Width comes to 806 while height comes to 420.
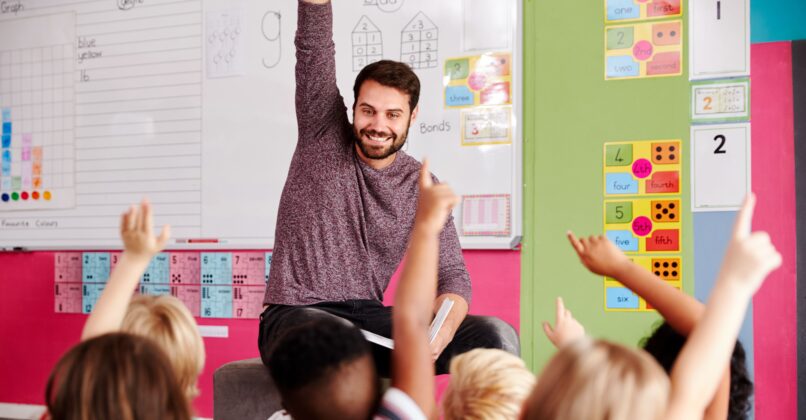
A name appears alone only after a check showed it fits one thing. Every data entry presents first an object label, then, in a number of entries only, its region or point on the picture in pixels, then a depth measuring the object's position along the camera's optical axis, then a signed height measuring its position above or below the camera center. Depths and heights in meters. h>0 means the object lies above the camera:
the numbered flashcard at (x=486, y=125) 2.68 +0.32
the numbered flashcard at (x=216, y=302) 3.11 -0.37
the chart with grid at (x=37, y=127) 3.39 +0.41
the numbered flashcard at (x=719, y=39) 2.46 +0.58
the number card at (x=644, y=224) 2.52 -0.04
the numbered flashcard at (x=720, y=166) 2.45 +0.16
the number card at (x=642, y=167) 2.52 +0.16
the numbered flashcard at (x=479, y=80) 2.69 +0.49
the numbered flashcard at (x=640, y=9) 2.54 +0.71
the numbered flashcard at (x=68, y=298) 3.37 -0.38
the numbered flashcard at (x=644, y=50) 2.53 +0.57
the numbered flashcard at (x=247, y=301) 3.05 -0.36
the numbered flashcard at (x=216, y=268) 3.10 -0.22
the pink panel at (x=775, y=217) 2.41 -0.01
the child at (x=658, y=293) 1.18 -0.13
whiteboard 2.73 +0.44
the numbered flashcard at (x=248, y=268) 3.04 -0.22
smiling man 2.04 +0.00
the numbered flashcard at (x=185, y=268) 3.17 -0.23
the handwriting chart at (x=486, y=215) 2.68 +0.00
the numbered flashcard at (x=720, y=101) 2.45 +0.38
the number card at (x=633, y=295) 2.52 -0.25
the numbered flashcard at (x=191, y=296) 3.17 -0.35
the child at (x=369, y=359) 1.03 -0.21
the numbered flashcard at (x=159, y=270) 3.23 -0.24
